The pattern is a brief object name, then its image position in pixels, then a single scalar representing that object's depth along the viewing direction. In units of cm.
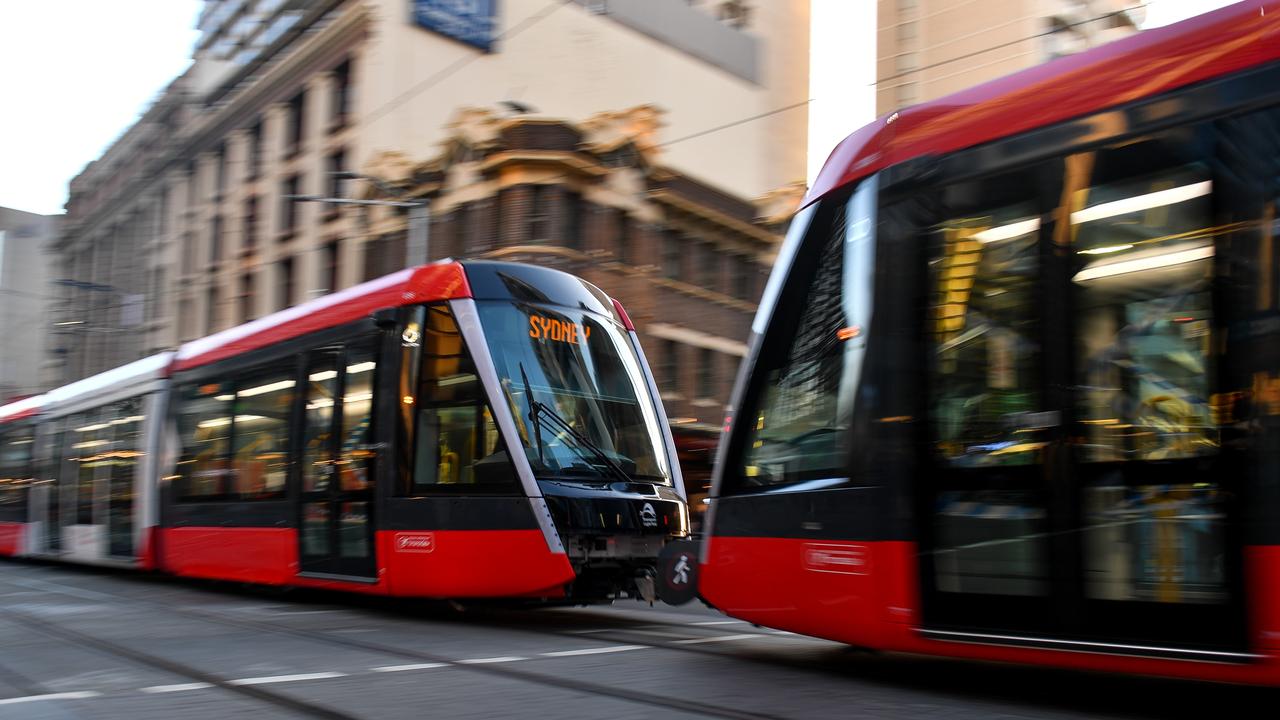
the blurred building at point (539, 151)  2673
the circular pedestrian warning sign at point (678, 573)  677
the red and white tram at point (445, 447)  857
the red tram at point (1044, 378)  451
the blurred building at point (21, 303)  6231
